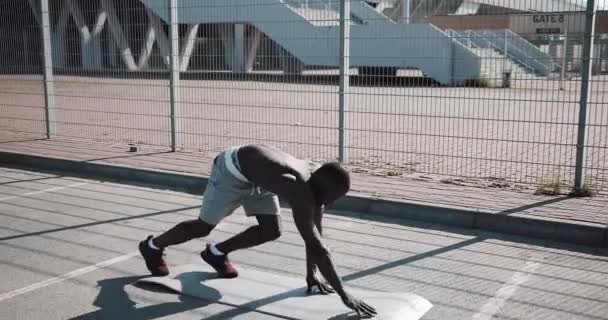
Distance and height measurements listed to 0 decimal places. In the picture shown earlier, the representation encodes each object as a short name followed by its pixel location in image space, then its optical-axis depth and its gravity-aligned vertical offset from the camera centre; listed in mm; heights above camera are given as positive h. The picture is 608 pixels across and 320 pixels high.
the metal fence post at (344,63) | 8008 +65
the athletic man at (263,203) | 3709 -859
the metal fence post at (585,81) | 6484 -115
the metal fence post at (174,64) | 9320 +51
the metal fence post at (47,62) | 10656 +82
